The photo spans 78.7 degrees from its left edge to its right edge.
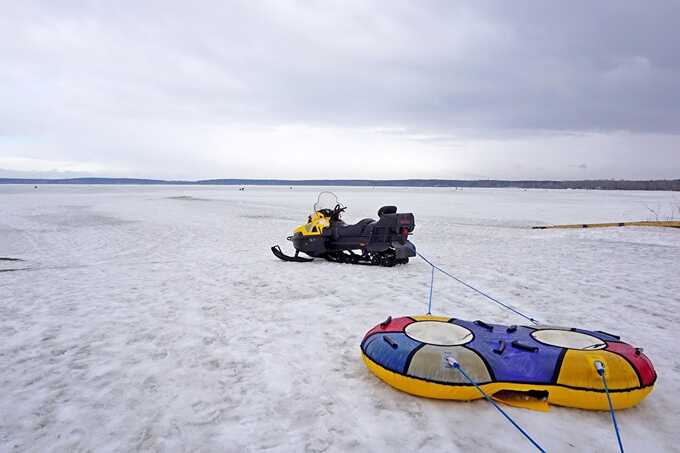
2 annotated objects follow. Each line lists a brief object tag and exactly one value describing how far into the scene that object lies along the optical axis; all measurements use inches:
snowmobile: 358.6
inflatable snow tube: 127.0
